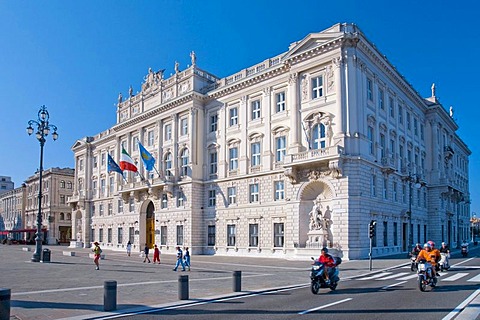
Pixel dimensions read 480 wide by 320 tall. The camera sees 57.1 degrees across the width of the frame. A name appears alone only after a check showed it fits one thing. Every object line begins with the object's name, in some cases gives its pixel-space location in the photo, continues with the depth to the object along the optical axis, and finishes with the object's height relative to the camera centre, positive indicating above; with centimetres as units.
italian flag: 4881 +387
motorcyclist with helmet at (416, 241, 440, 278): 1586 -214
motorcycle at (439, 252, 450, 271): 2403 -352
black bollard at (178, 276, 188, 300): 1452 -297
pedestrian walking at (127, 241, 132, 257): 4581 -525
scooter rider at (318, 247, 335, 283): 1608 -229
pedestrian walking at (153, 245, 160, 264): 3388 -431
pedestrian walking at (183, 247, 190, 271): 2749 -381
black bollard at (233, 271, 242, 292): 1641 -313
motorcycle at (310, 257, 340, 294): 1562 -289
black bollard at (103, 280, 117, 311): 1238 -275
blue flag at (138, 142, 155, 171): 4728 +417
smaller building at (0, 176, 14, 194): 15792 +523
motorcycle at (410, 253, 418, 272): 2470 -380
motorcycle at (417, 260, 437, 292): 1550 -274
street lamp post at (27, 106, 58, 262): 3428 +491
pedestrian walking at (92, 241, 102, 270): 2834 -363
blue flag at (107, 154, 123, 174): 4988 +362
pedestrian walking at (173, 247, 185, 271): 2720 -366
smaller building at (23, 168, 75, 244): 9281 -162
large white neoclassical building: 3497 +380
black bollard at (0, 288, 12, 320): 959 -232
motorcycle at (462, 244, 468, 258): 3831 -465
